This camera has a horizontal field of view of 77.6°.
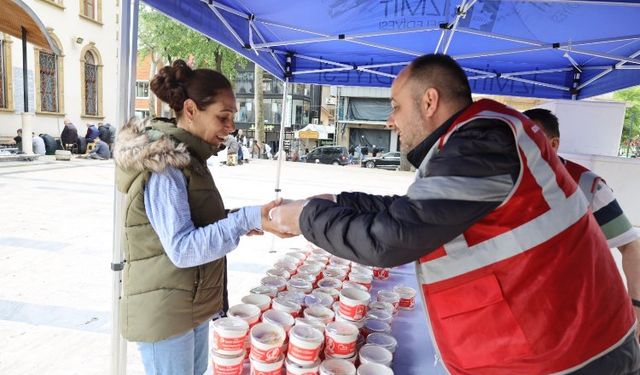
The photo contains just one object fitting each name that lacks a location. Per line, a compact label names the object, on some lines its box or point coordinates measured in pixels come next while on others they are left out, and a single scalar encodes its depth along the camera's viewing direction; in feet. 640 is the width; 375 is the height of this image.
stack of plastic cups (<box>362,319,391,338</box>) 6.18
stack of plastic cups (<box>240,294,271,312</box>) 6.08
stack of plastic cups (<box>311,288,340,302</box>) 6.99
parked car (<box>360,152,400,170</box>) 74.74
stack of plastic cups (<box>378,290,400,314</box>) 7.36
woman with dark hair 4.80
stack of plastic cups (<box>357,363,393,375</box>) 4.92
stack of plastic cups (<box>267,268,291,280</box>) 7.65
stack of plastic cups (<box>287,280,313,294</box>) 7.10
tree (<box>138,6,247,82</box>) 55.26
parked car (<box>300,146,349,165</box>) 77.97
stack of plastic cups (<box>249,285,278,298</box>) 6.66
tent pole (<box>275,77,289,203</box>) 17.53
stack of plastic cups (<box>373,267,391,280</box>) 8.97
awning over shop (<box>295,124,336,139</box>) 114.21
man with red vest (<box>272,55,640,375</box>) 3.32
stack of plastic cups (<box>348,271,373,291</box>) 7.86
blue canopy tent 9.48
